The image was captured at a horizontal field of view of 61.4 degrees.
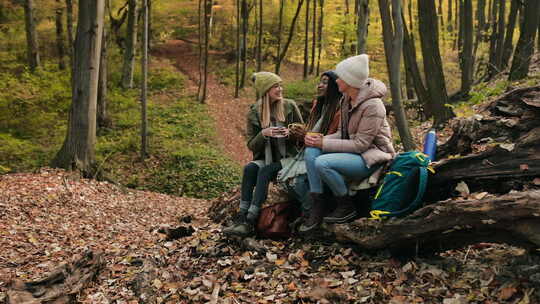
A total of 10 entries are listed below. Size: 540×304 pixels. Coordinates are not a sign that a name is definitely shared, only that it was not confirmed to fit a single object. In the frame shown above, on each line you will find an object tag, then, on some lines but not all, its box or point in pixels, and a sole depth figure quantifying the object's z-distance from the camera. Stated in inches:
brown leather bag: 197.2
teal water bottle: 173.9
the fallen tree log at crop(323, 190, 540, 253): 120.2
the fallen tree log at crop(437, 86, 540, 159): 147.6
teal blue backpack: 150.0
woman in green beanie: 202.2
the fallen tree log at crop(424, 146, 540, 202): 132.9
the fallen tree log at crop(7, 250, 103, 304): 164.7
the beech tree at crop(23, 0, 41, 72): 692.7
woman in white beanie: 165.8
